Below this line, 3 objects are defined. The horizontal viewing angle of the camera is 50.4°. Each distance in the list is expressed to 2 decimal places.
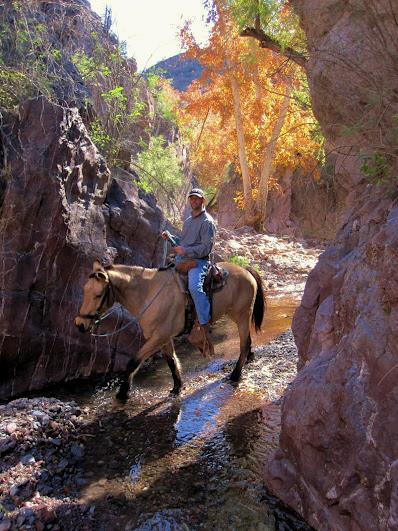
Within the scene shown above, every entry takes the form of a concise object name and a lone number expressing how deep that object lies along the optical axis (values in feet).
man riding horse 20.75
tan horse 19.02
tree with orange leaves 66.90
